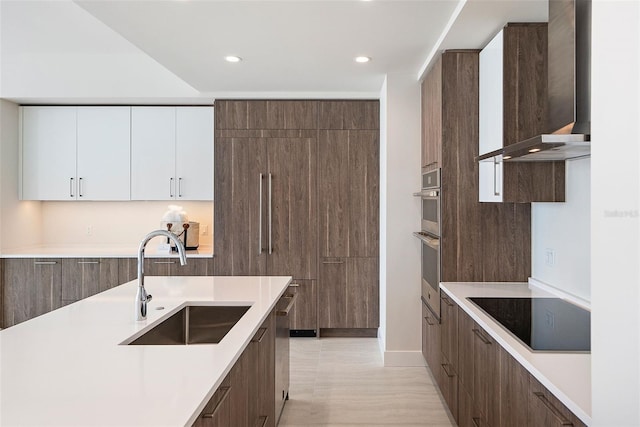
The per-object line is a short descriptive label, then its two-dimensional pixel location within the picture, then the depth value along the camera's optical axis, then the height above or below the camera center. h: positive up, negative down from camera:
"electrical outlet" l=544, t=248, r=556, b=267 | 2.78 -0.27
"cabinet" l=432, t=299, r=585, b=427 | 1.49 -0.73
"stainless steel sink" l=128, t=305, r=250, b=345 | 2.40 -0.58
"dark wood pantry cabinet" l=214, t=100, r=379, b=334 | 4.70 +0.19
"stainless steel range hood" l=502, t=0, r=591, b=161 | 1.92 +0.58
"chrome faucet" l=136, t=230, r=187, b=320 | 1.99 -0.29
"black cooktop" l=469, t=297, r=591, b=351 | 1.77 -0.49
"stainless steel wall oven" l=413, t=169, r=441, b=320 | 3.26 -0.18
